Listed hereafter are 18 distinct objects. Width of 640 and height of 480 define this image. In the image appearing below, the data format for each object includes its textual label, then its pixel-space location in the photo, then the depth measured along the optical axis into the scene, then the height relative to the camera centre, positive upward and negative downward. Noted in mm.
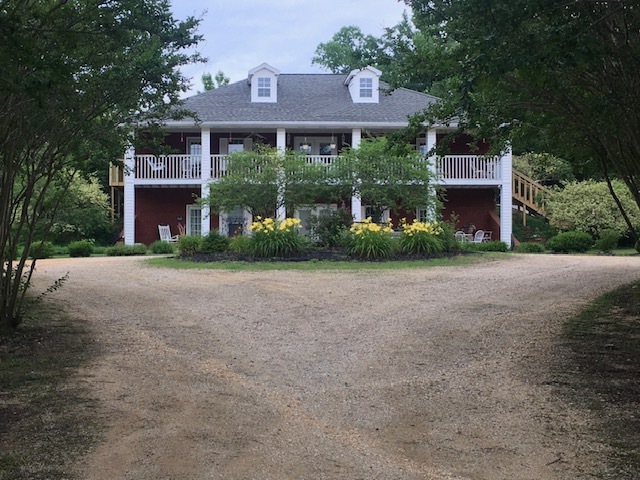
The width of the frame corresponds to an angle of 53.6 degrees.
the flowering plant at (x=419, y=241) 16750 -130
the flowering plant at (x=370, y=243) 16172 -173
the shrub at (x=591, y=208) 22844 +999
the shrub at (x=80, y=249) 21438 -409
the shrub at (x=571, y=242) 21172 -208
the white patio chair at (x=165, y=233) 25650 +151
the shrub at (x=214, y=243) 17661 -181
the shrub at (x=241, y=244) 16719 -205
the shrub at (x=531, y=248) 22156 -425
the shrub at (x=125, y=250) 22031 -471
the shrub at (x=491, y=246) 22047 -352
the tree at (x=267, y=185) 18562 +1507
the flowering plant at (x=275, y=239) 16359 -70
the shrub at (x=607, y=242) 20688 -205
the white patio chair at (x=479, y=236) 25488 -1
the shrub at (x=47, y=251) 18947 -423
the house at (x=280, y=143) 25203 +3984
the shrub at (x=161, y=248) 22406 -399
